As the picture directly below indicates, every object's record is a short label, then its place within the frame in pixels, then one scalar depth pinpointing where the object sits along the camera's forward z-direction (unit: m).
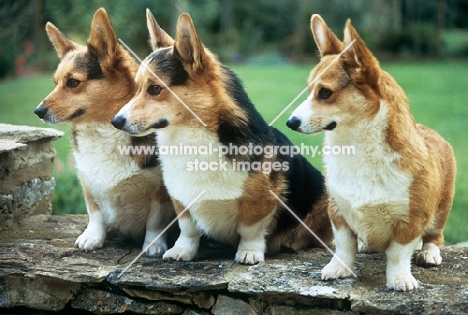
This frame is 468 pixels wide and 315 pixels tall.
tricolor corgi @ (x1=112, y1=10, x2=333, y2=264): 3.18
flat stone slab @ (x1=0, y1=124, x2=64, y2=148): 4.11
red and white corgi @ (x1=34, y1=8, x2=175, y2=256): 3.48
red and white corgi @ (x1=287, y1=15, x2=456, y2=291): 2.85
